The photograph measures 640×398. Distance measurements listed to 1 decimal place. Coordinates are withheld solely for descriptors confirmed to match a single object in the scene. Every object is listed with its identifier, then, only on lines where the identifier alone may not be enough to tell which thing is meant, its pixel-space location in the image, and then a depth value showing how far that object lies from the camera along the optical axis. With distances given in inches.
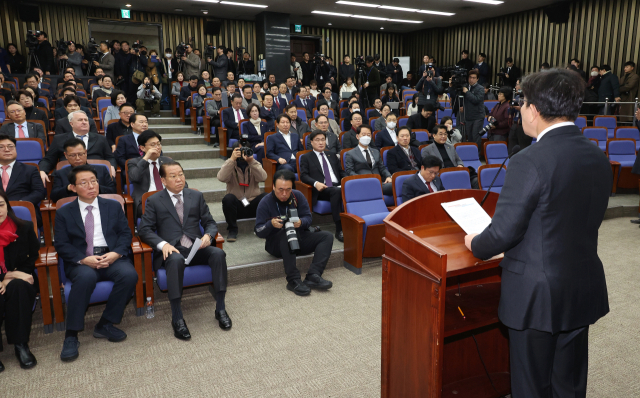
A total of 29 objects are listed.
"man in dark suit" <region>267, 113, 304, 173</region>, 195.0
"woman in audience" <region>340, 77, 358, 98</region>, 386.9
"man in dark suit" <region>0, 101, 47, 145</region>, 174.2
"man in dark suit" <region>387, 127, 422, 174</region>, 193.0
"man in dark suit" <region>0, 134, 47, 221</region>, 131.9
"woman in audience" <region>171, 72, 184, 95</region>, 326.6
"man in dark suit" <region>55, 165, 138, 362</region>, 98.5
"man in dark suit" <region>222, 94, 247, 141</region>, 237.5
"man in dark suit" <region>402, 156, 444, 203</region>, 148.7
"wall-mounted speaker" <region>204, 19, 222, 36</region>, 430.9
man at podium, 47.9
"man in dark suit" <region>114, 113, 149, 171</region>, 165.6
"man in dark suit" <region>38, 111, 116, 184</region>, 155.0
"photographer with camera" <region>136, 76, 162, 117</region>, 306.1
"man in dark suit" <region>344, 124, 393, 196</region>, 183.2
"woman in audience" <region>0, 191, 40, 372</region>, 92.7
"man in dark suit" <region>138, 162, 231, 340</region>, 107.0
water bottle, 114.0
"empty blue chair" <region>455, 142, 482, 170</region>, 213.3
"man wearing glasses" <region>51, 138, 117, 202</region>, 134.0
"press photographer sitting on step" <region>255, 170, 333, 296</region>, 130.3
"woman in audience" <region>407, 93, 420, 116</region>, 305.3
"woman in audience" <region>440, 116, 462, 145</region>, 214.1
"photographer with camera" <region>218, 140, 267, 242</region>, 156.7
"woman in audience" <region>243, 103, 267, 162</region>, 225.3
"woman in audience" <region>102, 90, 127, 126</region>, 214.8
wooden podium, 53.6
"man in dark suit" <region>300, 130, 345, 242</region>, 166.1
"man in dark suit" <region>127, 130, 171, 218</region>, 139.5
